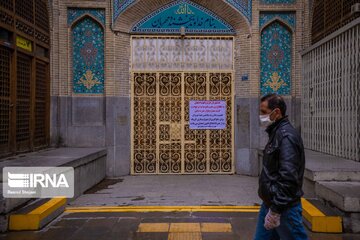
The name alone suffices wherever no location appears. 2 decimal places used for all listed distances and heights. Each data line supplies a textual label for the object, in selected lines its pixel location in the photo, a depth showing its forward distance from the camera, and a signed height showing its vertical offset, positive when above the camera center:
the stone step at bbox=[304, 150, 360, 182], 6.33 -0.83
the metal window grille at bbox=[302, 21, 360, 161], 7.67 +0.40
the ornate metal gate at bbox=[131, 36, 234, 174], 10.59 +0.16
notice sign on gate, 10.58 +0.03
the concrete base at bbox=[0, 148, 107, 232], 5.36 -0.90
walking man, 3.21 -0.45
